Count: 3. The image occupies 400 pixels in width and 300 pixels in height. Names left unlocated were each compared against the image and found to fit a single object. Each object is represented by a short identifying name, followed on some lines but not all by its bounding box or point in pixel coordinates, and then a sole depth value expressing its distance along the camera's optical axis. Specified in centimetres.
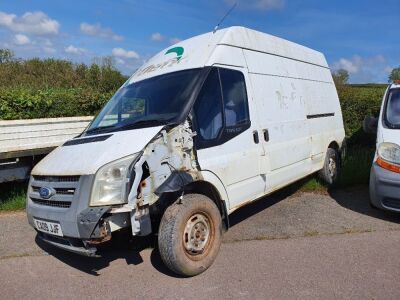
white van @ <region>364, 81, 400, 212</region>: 556
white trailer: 664
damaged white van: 387
